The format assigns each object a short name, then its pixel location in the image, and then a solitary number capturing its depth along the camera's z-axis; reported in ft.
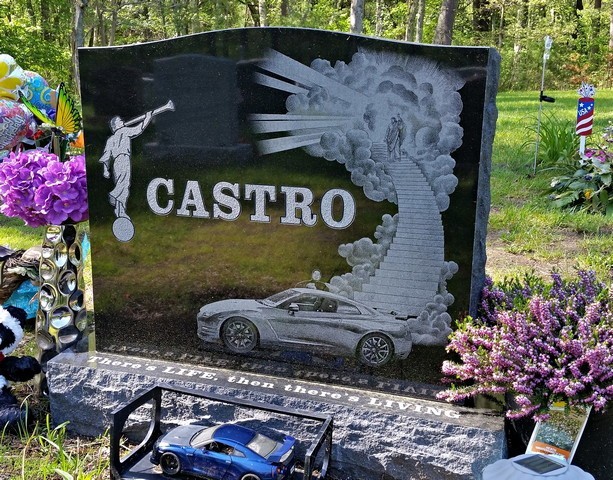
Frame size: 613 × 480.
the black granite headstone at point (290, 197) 9.11
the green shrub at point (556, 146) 27.30
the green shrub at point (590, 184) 23.20
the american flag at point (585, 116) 24.29
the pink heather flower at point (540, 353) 8.18
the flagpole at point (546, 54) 27.48
